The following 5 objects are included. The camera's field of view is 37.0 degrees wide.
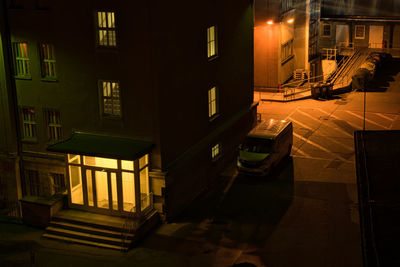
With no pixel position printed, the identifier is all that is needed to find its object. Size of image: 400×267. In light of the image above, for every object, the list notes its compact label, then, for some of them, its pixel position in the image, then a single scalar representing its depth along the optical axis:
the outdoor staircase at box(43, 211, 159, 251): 25.30
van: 31.22
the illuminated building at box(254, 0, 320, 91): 46.88
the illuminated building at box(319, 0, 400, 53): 54.84
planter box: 27.06
